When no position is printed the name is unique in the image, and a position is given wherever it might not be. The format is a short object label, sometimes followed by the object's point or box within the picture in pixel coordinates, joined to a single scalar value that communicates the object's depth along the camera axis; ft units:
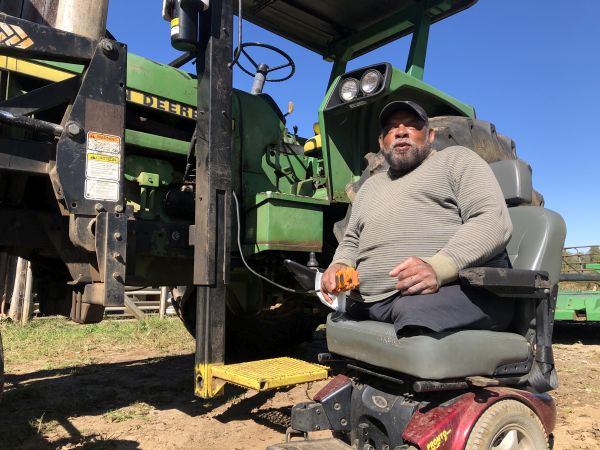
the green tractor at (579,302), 18.98
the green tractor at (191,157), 7.83
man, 5.78
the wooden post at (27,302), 22.26
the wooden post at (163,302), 24.91
